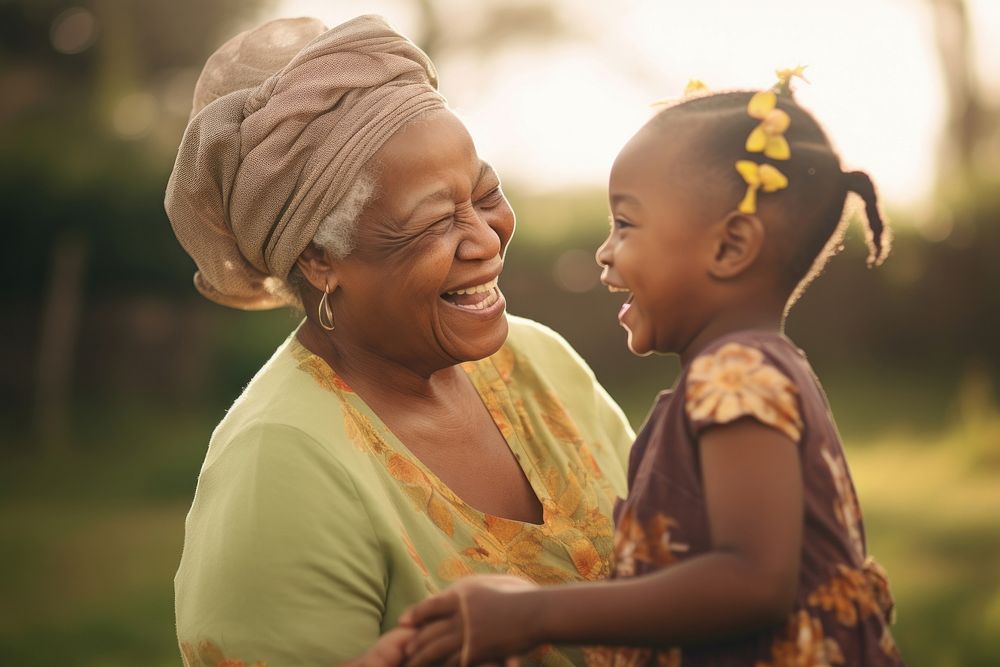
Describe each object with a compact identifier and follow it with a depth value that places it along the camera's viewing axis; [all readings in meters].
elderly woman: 2.60
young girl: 2.09
